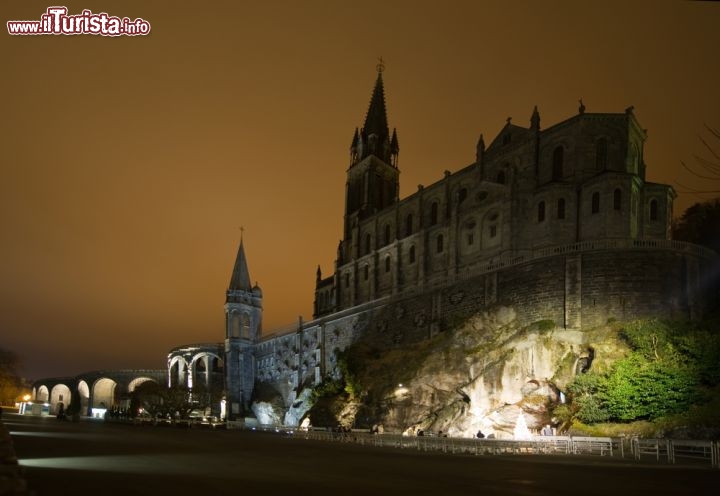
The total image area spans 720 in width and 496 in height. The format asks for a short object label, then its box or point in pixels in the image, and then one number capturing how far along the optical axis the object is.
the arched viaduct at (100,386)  105.38
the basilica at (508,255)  39.75
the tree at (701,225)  57.31
